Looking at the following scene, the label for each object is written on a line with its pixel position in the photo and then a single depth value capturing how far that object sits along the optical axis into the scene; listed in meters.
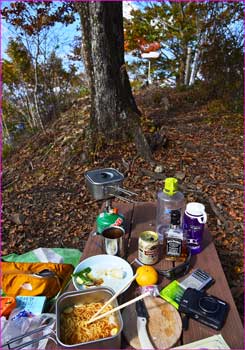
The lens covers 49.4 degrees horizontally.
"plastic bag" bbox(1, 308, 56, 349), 1.07
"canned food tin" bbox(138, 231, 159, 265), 1.22
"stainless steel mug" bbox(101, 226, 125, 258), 1.30
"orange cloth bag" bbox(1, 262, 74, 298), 1.46
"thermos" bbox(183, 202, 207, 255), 1.30
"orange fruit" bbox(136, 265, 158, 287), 1.14
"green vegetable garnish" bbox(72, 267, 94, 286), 1.17
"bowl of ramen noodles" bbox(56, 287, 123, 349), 0.86
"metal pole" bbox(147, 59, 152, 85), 7.82
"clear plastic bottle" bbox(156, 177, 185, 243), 1.42
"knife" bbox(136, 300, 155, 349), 0.91
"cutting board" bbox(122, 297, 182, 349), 0.92
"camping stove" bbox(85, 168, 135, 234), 1.38
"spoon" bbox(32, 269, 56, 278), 1.58
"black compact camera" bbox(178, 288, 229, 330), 0.97
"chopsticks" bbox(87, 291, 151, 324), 0.93
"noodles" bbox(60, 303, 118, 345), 0.91
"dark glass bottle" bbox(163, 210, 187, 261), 1.24
